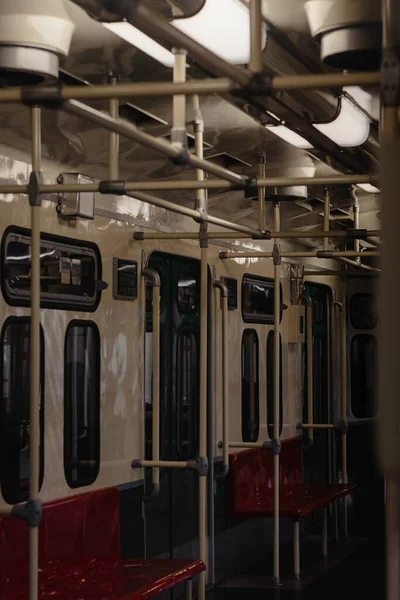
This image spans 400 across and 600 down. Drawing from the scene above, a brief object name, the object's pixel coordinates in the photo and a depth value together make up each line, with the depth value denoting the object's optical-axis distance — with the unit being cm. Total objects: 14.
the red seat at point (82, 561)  525
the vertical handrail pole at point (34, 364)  421
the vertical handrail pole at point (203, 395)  618
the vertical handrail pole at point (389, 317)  227
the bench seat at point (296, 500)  843
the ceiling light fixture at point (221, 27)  395
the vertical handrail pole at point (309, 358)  1028
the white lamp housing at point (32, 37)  392
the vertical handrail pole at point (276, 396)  773
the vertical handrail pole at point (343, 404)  1014
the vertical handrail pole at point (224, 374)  768
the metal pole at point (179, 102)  382
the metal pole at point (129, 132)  402
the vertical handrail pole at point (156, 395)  664
